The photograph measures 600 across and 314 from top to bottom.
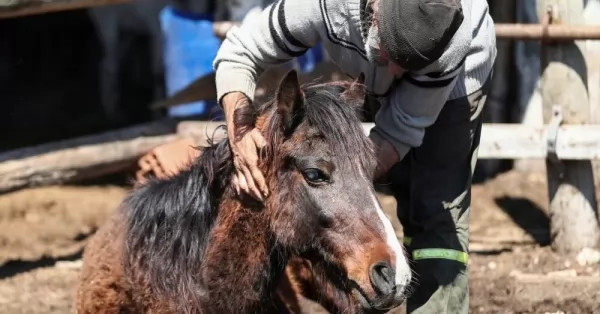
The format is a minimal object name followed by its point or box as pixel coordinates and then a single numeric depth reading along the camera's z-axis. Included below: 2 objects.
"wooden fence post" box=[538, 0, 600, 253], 6.37
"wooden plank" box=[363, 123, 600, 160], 6.21
